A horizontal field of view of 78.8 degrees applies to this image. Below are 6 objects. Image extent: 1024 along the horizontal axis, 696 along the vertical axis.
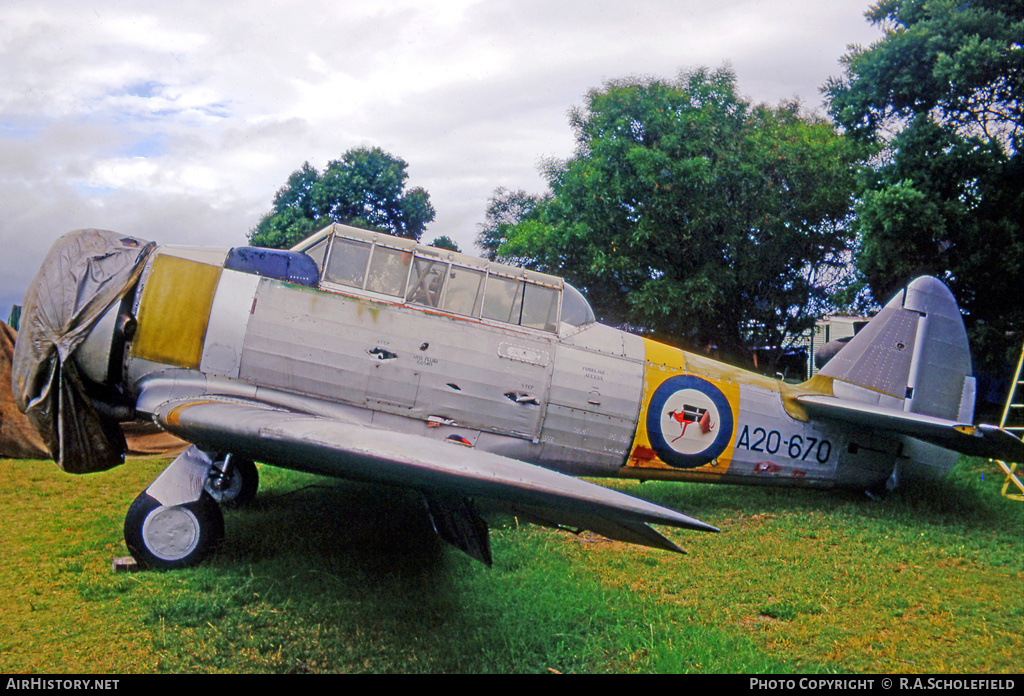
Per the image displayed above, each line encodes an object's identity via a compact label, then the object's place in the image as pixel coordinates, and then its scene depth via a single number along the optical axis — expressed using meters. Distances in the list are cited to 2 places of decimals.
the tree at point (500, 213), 23.05
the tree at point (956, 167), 10.73
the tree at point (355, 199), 25.19
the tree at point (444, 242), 26.56
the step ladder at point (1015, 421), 6.93
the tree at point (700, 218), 13.92
